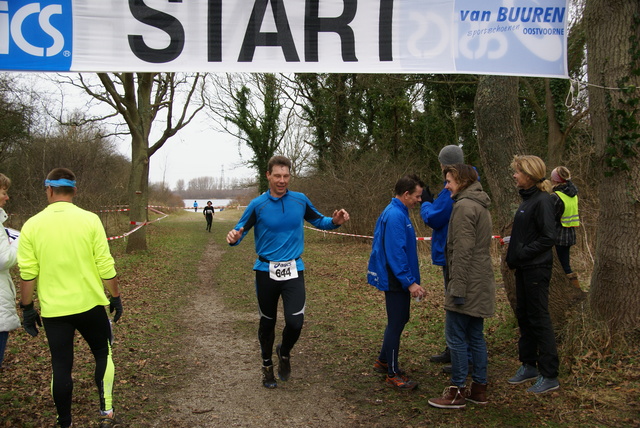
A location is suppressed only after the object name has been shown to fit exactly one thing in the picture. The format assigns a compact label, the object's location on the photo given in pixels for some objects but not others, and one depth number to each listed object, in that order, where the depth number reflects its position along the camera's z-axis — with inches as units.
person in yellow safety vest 313.6
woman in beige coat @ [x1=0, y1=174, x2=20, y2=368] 149.2
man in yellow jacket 146.9
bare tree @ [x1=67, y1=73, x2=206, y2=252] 668.1
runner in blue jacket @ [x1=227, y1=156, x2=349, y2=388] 191.5
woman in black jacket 175.0
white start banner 190.1
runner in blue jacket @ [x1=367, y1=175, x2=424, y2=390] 185.2
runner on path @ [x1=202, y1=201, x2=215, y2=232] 1119.0
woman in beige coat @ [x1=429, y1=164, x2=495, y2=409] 167.5
